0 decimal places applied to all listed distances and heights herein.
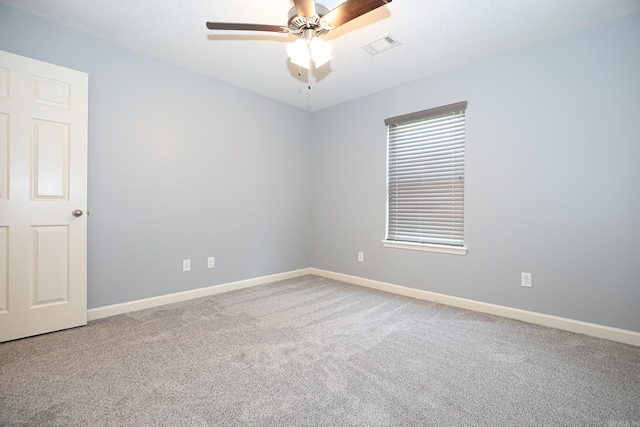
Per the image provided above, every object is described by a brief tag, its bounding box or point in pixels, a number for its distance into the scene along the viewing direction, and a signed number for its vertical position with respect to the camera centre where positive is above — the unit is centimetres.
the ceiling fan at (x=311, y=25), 169 +115
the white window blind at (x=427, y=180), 314 +39
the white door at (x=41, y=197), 217 +11
